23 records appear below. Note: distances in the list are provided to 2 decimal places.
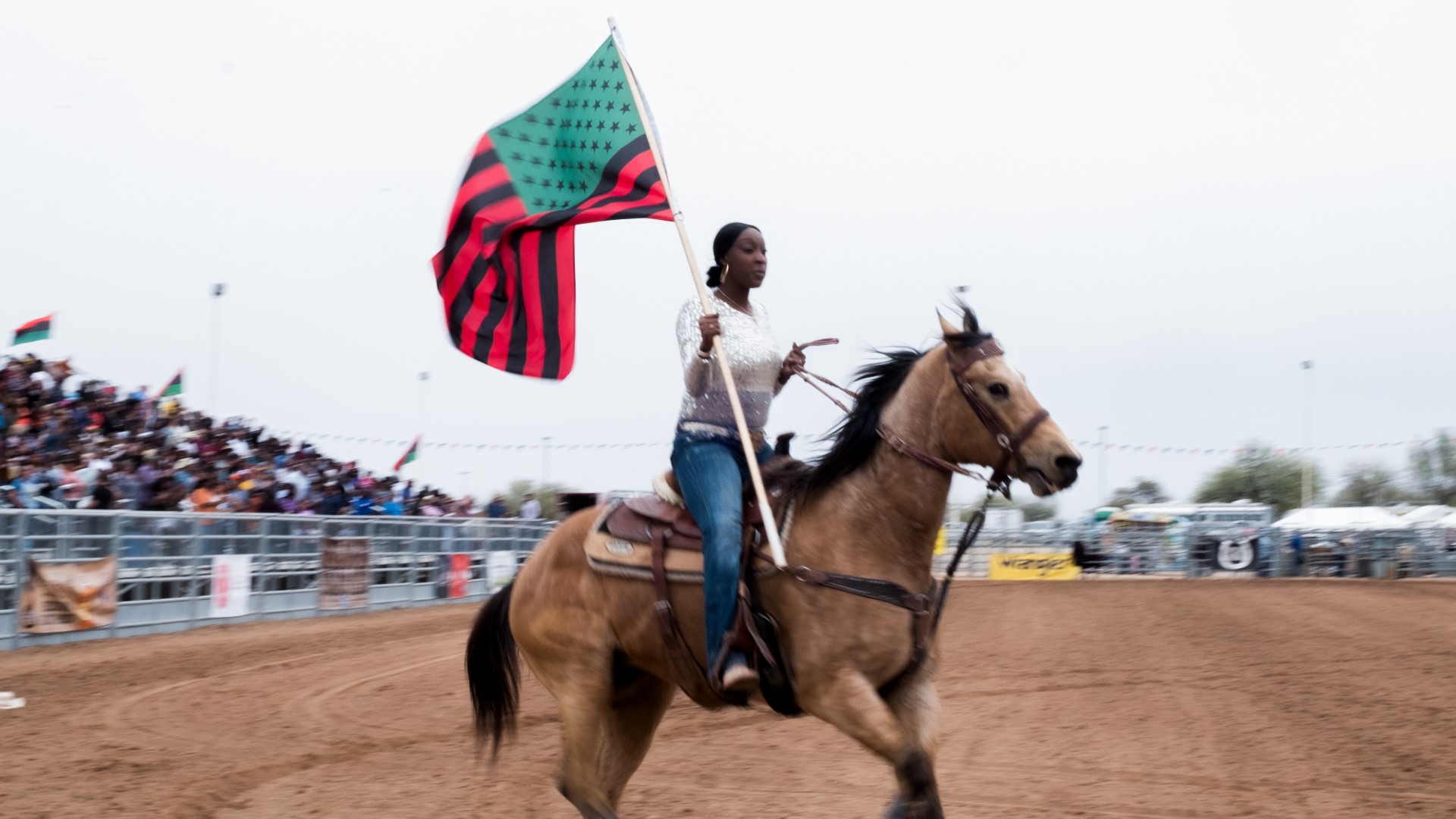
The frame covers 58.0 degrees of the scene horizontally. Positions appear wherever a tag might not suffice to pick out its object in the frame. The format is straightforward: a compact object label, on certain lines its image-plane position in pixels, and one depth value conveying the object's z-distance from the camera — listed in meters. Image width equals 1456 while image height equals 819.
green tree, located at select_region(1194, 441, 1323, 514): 85.12
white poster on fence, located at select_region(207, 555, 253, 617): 16.61
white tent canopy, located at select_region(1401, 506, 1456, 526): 43.59
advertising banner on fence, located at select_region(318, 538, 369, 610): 18.94
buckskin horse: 4.38
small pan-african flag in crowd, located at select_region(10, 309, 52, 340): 21.09
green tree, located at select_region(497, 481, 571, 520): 44.81
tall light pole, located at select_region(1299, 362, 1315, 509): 57.44
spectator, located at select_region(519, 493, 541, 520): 26.09
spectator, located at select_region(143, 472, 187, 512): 15.90
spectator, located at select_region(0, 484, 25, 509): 13.96
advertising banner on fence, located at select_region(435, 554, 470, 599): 22.59
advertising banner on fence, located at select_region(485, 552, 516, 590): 24.14
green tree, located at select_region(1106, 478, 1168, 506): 101.70
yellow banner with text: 33.81
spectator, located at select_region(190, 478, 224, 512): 17.09
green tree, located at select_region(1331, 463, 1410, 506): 82.94
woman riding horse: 4.94
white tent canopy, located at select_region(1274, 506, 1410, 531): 38.78
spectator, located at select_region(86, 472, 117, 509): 14.98
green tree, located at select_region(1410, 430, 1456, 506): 82.50
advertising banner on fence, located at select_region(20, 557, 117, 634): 13.40
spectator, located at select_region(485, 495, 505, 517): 26.64
